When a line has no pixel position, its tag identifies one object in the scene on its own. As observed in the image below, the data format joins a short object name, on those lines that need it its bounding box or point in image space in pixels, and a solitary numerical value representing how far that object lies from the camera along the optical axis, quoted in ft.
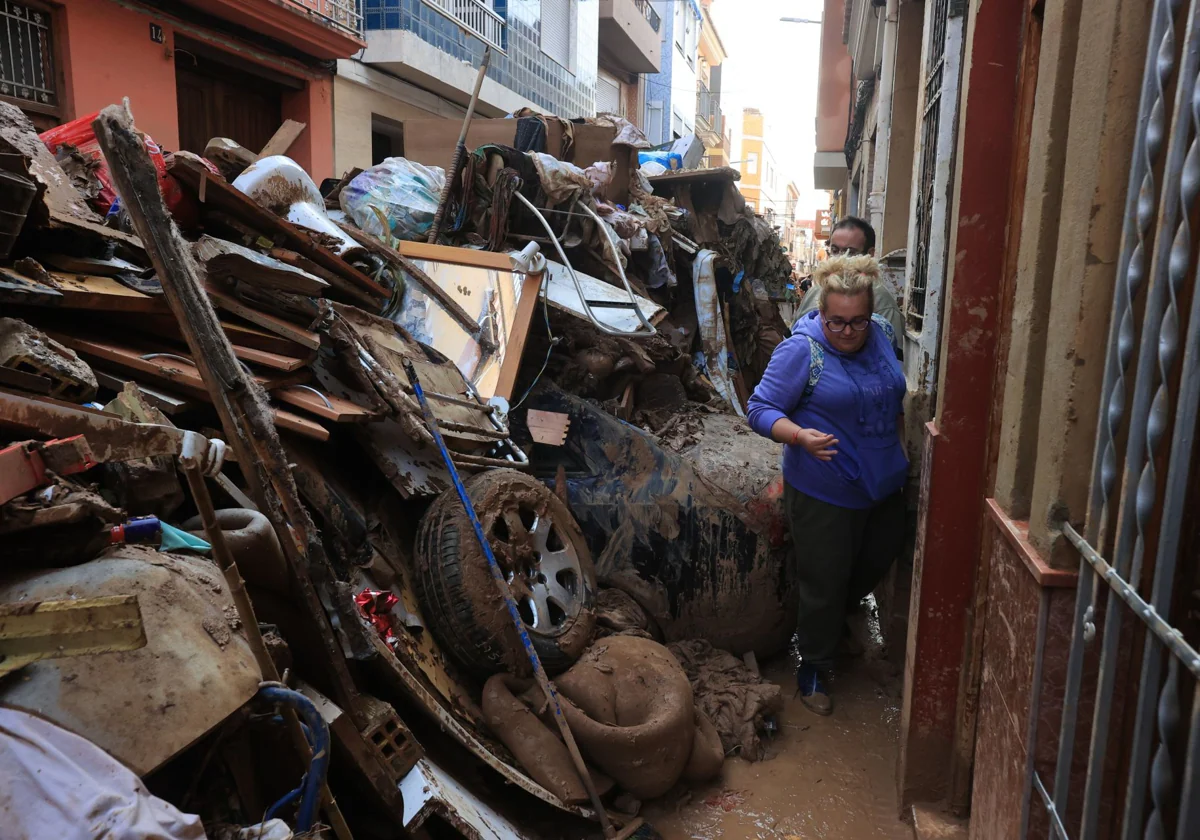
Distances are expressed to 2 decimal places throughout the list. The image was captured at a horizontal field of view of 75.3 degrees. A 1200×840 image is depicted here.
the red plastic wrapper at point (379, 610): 8.45
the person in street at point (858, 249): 13.83
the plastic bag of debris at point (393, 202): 17.95
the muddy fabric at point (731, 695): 10.50
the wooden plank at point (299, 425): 8.93
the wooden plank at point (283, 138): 21.21
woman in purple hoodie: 10.43
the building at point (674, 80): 94.73
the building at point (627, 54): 72.84
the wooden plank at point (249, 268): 10.21
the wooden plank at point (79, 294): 7.99
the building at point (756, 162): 195.31
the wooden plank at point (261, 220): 11.61
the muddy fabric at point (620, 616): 11.11
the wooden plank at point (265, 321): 10.12
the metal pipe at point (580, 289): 15.70
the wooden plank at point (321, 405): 9.52
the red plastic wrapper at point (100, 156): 11.70
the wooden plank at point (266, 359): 9.46
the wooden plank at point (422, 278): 14.93
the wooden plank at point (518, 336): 13.82
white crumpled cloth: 3.81
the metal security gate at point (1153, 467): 3.57
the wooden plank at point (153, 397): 8.29
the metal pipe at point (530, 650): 8.55
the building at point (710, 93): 126.82
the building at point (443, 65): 39.14
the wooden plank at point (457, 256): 15.38
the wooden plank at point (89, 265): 9.32
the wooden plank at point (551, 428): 13.30
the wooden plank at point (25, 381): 6.69
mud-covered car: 12.05
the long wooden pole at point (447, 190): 17.60
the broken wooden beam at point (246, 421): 7.02
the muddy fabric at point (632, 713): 8.85
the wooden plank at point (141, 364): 8.59
